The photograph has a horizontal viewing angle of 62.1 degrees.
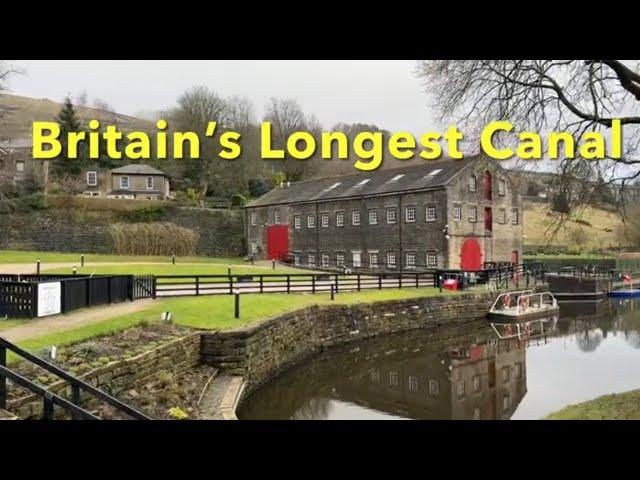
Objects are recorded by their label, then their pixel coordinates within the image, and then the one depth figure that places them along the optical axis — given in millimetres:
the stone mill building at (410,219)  29016
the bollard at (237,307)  13586
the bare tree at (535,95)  9039
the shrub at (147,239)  36062
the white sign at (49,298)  11500
